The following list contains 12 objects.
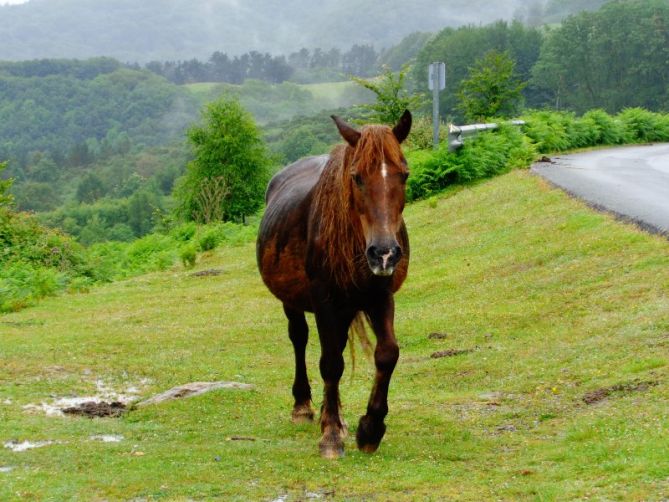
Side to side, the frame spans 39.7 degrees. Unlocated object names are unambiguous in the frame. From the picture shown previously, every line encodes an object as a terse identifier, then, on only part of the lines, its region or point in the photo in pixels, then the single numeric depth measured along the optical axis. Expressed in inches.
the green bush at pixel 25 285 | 875.4
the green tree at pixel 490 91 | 1577.3
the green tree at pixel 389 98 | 1427.9
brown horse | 292.7
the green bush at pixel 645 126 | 1600.6
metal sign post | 1144.2
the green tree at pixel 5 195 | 1431.1
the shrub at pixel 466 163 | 1106.7
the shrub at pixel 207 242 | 1232.2
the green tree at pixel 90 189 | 6003.9
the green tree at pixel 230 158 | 2087.8
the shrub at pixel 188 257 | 1101.7
